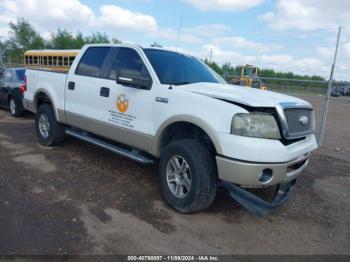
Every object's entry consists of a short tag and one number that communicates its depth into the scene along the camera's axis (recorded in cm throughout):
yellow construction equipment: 2725
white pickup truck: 345
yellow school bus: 1401
